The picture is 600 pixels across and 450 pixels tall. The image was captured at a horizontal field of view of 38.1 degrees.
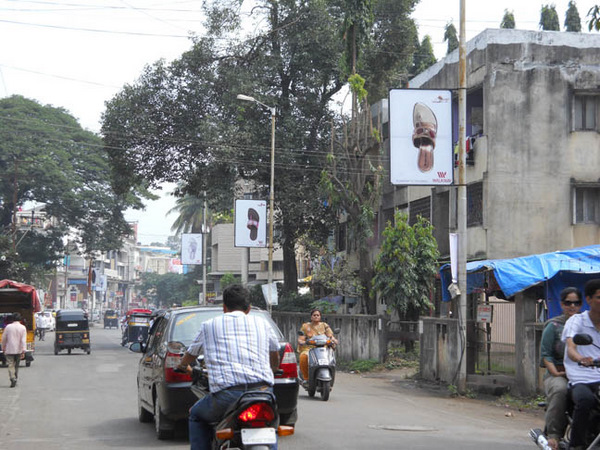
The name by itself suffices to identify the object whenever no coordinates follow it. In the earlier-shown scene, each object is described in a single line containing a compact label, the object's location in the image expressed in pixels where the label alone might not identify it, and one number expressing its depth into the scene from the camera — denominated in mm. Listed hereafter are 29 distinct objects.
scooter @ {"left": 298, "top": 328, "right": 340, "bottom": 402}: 16719
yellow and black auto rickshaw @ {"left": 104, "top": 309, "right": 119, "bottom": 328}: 86125
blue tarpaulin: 18125
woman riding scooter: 17469
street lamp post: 37375
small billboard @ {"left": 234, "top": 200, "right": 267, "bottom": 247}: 39938
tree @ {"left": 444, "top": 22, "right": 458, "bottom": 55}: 48812
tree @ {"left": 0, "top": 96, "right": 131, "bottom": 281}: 58938
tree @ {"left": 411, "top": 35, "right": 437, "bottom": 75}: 50719
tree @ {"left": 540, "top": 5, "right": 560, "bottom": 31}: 44031
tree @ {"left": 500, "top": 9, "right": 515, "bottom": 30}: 47516
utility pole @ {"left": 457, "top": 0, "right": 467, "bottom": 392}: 18922
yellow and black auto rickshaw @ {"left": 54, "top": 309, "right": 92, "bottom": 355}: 37562
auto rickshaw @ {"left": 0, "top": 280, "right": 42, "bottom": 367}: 31992
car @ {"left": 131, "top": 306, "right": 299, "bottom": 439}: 10727
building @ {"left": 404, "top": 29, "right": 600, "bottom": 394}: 28328
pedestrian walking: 20781
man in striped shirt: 6332
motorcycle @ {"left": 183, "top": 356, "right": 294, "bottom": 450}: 6035
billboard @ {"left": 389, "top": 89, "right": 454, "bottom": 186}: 18906
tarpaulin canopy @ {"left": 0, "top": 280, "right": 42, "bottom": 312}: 31919
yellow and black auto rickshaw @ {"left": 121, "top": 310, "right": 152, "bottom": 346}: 42031
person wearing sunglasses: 7973
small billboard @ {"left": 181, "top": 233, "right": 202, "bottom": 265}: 64250
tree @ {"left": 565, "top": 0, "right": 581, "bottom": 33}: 43281
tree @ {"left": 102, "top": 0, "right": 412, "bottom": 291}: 39562
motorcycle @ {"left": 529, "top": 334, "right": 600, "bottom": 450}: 7254
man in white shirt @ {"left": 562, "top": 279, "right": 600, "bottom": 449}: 7496
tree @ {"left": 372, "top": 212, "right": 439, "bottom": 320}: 27938
